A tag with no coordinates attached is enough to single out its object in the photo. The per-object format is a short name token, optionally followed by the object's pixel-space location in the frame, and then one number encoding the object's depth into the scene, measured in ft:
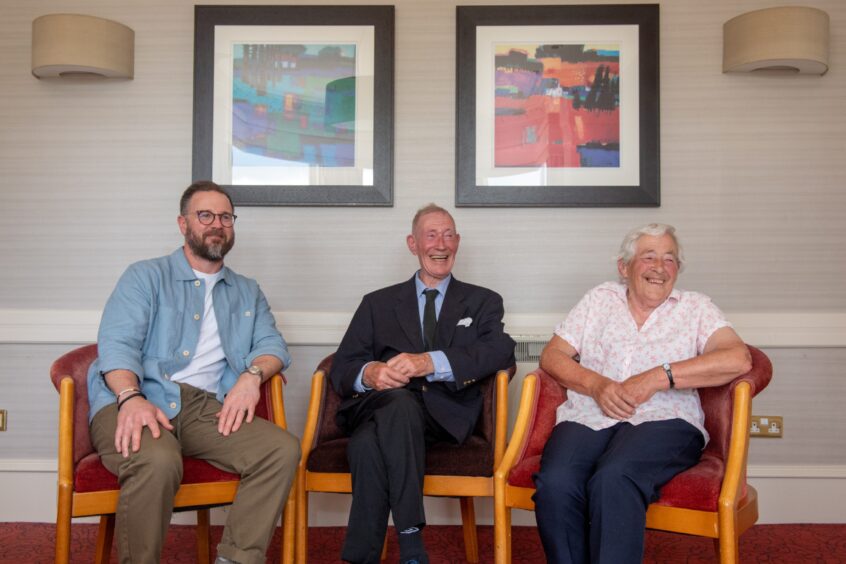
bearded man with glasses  7.81
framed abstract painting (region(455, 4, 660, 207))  11.67
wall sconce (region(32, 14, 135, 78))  11.08
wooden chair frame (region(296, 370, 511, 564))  8.77
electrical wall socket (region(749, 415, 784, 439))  11.67
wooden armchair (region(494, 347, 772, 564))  7.38
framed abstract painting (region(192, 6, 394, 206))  11.75
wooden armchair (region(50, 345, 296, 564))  7.85
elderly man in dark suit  8.38
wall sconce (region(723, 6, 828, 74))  10.87
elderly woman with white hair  7.57
